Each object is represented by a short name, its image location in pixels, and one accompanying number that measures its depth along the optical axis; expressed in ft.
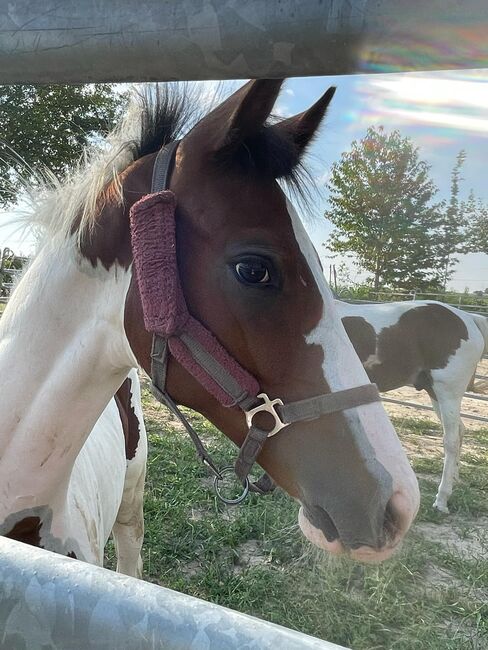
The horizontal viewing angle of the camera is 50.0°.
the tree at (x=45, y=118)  21.34
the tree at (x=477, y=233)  59.52
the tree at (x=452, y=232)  58.65
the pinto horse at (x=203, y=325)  3.74
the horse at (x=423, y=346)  16.87
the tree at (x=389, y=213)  56.39
